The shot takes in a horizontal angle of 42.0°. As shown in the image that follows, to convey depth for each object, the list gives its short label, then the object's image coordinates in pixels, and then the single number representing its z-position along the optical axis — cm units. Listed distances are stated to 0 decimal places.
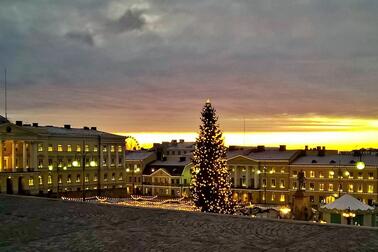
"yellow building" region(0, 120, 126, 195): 8875
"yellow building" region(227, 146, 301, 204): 9831
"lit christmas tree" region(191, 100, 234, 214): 4500
